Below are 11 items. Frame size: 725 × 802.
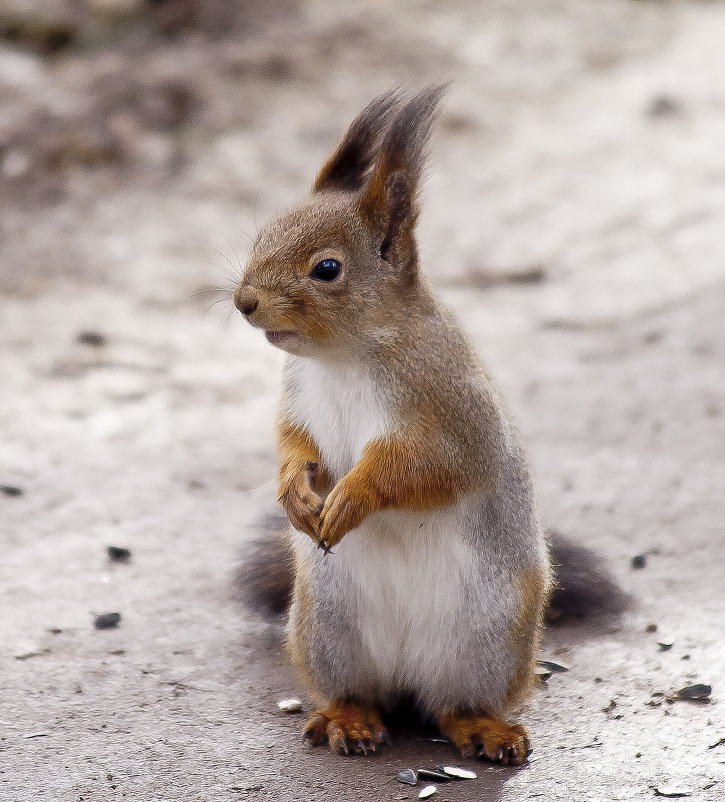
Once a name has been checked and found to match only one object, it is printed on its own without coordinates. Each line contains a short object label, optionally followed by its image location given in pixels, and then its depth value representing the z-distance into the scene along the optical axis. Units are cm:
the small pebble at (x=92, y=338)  1231
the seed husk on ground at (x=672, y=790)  545
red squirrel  554
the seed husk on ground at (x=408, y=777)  570
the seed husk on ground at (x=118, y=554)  829
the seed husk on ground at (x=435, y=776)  575
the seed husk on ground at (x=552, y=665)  682
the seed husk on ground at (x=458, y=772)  575
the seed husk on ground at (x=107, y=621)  737
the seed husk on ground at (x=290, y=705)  648
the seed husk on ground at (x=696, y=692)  634
